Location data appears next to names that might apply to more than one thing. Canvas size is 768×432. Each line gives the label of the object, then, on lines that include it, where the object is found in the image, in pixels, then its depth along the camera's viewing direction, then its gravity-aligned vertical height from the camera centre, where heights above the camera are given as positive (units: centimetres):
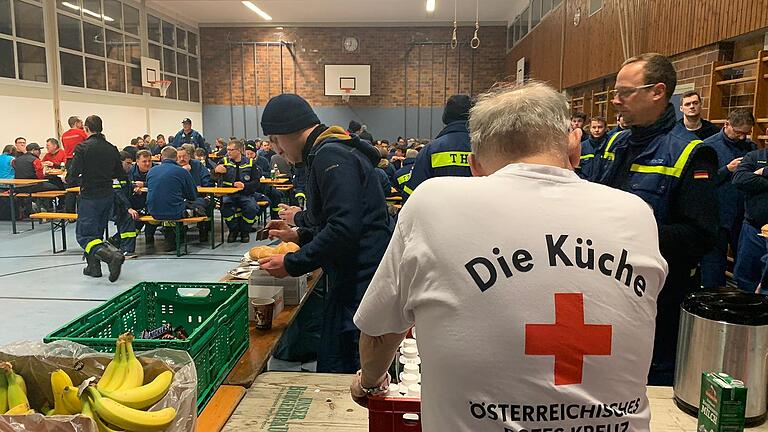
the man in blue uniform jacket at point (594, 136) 680 +6
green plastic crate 154 -58
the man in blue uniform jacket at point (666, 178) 212 -13
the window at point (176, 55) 1546 +224
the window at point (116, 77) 1323 +132
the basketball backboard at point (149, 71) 1423 +159
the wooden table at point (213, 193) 768 -75
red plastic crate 125 -59
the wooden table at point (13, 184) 838 -74
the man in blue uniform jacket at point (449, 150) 358 -6
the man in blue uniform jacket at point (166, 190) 711 -67
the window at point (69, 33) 1156 +204
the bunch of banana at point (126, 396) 117 -55
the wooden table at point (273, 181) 910 -69
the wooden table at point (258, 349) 177 -74
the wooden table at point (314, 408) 147 -72
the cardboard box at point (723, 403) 123 -55
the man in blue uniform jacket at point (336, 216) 230 -32
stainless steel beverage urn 140 -48
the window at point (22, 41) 989 +162
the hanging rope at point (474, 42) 877 +150
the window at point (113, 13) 1323 +278
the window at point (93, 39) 1240 +206
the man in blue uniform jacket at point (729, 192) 462 -42
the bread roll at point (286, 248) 273 -52
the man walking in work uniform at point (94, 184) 644 -55
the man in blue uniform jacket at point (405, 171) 660 -38
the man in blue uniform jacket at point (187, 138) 1263 -5
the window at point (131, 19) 1405 +281
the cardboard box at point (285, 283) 253 -64
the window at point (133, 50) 1404 +205
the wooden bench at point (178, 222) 728 -109
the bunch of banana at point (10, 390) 124 -55
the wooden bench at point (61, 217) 701 -100
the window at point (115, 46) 1336 +205
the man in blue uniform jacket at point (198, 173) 820 -54
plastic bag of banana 116 -54
